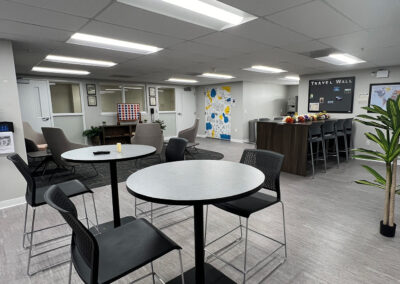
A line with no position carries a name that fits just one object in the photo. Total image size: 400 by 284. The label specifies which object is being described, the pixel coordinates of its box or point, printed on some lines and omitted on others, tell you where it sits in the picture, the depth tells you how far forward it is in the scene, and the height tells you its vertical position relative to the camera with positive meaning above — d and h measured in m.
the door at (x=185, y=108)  9.51 +0.00
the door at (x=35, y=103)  6.17 +0.19
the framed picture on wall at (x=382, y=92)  5.07 +0.31
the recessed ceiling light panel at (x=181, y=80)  7.42 +0.94
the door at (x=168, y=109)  9.11 -0.03
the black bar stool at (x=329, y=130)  4.52 -0.48
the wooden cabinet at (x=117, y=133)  7.48 -0.83
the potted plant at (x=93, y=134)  7.18 -0.78
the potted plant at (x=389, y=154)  2.09 -0.46
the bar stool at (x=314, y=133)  4.12 -0.49
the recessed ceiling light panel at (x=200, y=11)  2.08 +0.95
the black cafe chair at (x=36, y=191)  1.86 -0.76
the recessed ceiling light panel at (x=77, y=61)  4.07 +0.93
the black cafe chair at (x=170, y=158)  2.81 -0.65
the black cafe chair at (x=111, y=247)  0.98 -0.75
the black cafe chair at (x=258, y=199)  1.75 -0.76
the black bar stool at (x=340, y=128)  4.93 -0.47
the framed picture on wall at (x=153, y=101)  8.69 +0.28
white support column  2.96 -0.12
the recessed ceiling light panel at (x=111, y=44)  2.99 +0.94
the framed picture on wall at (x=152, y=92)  8.62 +0.63
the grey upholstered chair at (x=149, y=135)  4.84 -0.56
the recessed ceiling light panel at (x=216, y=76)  6.27 +0.92
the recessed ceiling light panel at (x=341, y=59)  4.09 +0.91
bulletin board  5.74 +0.30
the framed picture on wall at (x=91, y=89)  7.24 +0.64
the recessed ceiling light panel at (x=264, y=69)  5.30 +0.94
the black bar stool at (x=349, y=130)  5.20 -0.57
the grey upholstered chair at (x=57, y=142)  3.87 -0.56
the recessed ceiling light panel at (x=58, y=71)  5.16 +0.94
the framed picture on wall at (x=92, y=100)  7.32 +0.28
